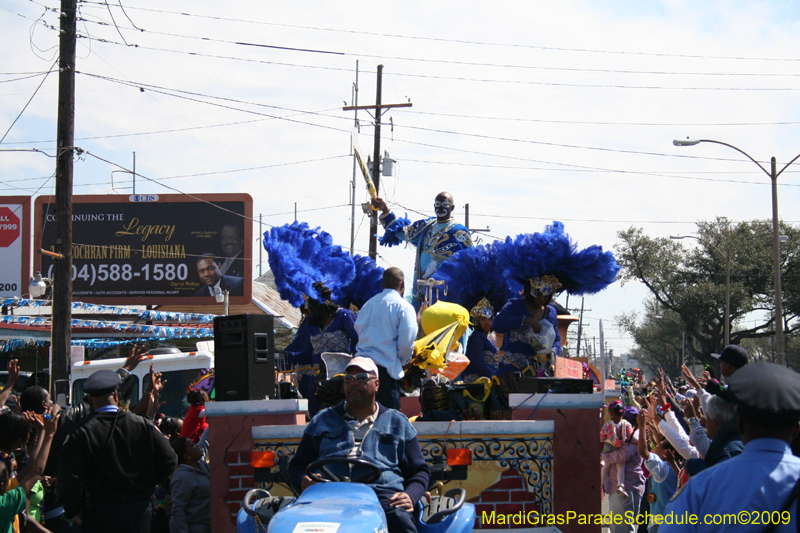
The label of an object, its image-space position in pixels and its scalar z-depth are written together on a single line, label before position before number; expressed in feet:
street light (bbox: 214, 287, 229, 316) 85.17
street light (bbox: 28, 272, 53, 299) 68.81
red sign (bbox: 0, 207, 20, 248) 109.29
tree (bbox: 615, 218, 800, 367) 131.44
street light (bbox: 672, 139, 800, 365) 70.08
